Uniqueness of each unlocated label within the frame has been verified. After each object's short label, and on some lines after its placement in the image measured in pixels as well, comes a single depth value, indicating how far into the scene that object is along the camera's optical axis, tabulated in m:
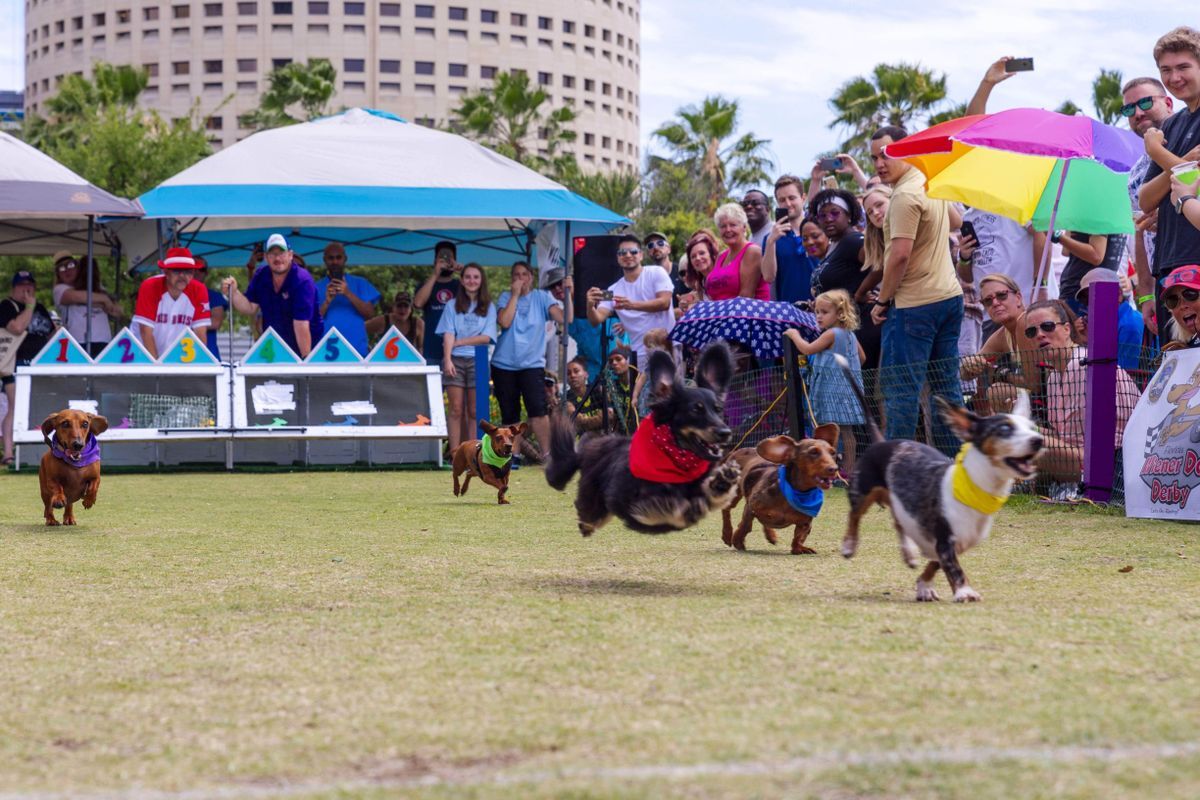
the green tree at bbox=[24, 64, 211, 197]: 41.84
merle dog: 4.88
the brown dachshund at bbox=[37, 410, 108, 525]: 8.46
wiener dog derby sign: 8.02
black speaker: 15.79
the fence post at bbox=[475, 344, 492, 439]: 15.45
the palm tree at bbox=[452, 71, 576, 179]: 68.00
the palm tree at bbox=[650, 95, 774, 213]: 72.12
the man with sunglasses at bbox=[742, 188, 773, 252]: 12.20
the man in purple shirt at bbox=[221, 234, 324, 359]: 15.65
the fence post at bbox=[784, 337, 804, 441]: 11.08
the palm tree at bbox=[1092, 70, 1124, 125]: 51.56
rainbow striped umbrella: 9.86
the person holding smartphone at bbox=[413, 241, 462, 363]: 15.71
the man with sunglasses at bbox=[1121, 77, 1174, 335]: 9.55
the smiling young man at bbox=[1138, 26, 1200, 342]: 7.91
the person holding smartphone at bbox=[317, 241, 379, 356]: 16.42
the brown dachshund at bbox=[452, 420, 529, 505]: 10.77
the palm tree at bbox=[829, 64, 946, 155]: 55.41
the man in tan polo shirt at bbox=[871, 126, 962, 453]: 9.31
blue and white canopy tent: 15.77
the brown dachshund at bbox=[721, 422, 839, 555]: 6.84
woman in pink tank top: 11.95
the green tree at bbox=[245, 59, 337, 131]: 69.06
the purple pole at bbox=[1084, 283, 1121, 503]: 8.94
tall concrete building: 117.88
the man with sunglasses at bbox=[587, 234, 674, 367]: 12.98
